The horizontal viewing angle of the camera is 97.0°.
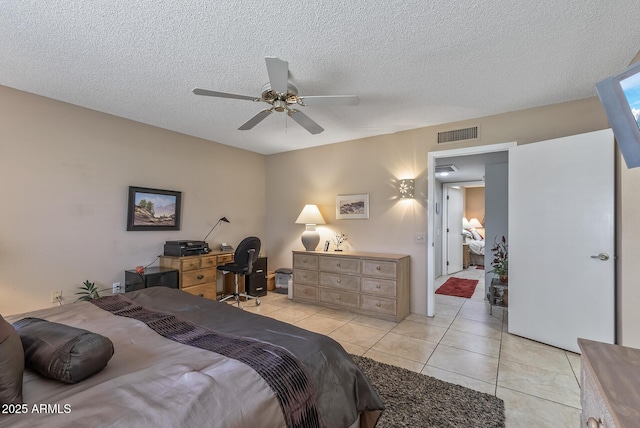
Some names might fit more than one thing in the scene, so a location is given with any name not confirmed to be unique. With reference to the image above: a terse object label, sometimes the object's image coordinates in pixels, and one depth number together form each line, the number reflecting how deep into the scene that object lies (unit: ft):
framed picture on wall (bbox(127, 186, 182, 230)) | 12.07
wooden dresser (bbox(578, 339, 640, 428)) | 2.58
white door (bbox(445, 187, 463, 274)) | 22.31
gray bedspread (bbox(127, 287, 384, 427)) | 4.24
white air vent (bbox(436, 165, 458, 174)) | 16.66
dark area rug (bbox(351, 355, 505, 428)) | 5.87
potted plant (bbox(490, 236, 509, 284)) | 13.06
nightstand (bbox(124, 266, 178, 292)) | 11.00
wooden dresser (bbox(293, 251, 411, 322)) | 11.99
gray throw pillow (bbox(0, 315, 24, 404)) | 2.82
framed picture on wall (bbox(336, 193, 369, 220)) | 14.44
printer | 12.60
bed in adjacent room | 25.68
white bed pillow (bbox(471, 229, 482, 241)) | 26.98
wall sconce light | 12.97
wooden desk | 12.19
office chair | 13.14
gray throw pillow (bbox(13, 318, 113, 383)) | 3.33
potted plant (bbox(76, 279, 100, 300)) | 10.50
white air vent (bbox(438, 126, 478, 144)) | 11.66
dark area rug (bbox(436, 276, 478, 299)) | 16.58
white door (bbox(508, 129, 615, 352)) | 8.57
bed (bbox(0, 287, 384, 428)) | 2.86
